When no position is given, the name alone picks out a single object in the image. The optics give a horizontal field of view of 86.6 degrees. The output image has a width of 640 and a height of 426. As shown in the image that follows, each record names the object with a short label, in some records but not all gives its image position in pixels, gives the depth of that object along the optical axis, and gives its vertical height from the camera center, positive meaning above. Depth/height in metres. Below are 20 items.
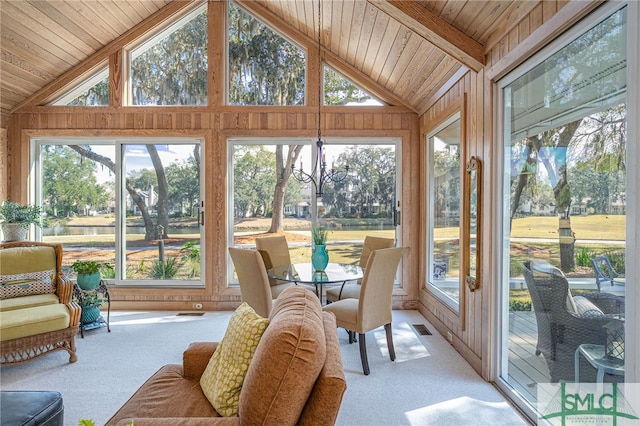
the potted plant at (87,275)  3.72 -0.70
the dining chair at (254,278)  2.98 -0.61
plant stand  3.60 -0.92
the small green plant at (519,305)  2.29 -0.66
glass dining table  3.03 -0.62
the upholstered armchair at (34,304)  2.79 -0.86
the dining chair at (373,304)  2.85 -0.83
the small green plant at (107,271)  4.62 -0.81
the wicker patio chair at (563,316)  1.67 -0.59
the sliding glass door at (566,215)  1.60 -0.02
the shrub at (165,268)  4.63 -0.78
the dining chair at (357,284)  3.60 -0.84
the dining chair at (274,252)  3.92 -0.49
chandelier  4.50 +0.55
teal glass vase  3.45 -0.48
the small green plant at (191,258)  4.61 -0.64
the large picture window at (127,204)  4.61 +0.10
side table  1.59 -0.75
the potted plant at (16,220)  3.83 -0.10
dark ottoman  1.50 -0.92
